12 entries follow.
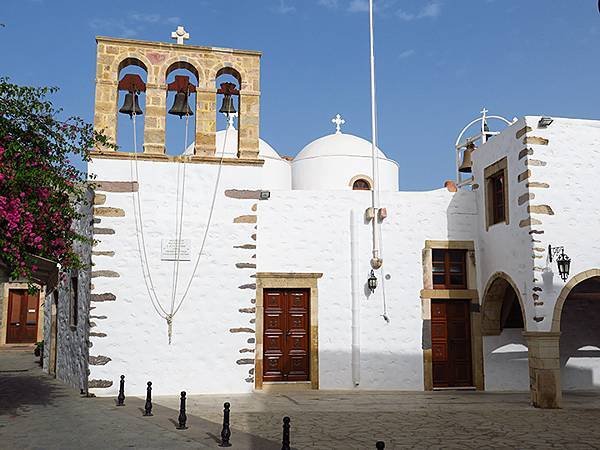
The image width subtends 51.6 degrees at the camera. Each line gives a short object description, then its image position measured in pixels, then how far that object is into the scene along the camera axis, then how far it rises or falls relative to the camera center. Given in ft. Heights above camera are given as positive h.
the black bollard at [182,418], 26.23 -4.64
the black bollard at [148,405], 28.94 -4.53
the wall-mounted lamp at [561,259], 33.99 +2.62
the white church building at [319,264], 35.35 +2.64
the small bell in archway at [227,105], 39.31 +12.75
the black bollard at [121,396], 31.68 -4.48
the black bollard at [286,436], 21.06 -4.35
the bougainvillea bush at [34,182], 24.77 +5.23
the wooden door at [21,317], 83.66 -1.27
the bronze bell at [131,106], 37.52 +12.15
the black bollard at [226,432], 23.20 -4.63
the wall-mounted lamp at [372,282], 39.63 +1.61
